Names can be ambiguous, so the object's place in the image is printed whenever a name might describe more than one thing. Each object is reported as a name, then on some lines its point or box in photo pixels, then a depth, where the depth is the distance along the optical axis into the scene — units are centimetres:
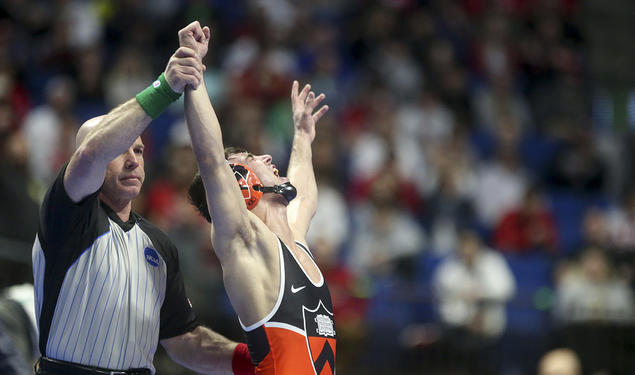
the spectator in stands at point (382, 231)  1962
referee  745
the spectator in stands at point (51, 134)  1844
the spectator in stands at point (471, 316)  1702
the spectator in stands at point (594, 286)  1911
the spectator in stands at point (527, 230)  2170
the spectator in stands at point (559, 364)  1395
